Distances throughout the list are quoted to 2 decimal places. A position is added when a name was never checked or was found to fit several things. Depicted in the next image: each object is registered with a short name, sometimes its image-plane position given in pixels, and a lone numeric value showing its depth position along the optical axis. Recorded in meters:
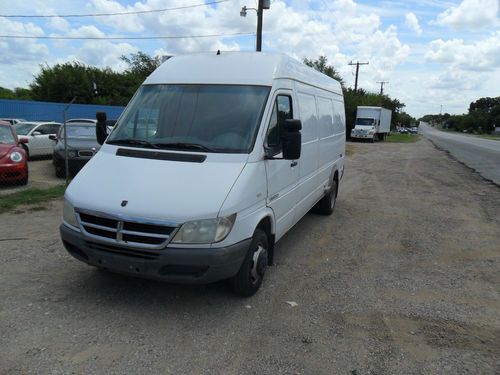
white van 3.76
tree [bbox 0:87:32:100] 45.62
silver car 15.58
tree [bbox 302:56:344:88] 54.24
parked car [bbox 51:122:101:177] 11.42
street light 19.56
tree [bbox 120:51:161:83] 55.03
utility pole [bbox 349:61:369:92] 61.50
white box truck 41.25
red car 9.53
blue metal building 25.64
